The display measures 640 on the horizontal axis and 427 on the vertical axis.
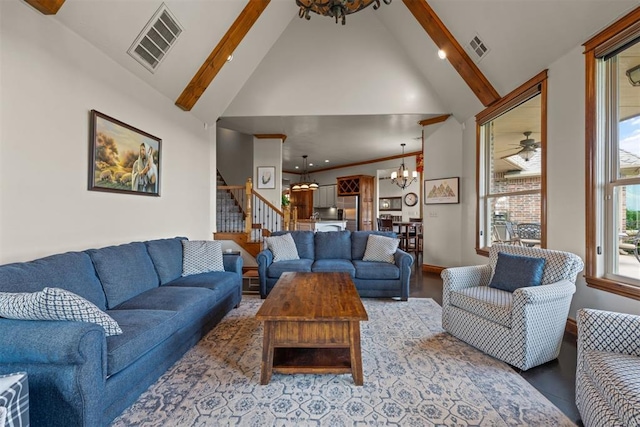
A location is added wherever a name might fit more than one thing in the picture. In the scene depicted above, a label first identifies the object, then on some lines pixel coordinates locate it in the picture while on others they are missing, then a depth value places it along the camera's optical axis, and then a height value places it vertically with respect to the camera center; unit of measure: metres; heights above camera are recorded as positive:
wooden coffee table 1.99 -0.88
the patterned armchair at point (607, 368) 1.30 -0.78
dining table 7.91 -0.55
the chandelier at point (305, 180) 9.47 +1.50
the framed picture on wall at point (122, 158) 2.79 +0.62
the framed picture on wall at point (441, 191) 5.39 +0.48
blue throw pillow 2.56 -0.53
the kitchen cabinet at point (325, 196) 11.43 +0.73
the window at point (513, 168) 3.61 +0.70
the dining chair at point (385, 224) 8.73 -0.31
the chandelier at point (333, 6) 2.92 +2.19
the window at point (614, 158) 2.47 +0.53
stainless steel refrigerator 10.60 +0.16
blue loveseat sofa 3.91 -0.79
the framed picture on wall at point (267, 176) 7.08 +0.94
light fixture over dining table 7.68 +1.07
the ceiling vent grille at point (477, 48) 3.77 +2.27
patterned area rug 1.67 -1.20
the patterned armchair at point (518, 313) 2.18 -0.82
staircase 5.59 -0.10
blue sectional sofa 1.36 -0.74
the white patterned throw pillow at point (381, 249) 4.24 -0.53
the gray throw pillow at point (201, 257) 3.43 -0.54
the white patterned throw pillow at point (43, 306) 1.43 -0.48
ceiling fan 3.86 +0.96
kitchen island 8.28 -0.33
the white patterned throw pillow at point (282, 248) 4.25 -0.52
